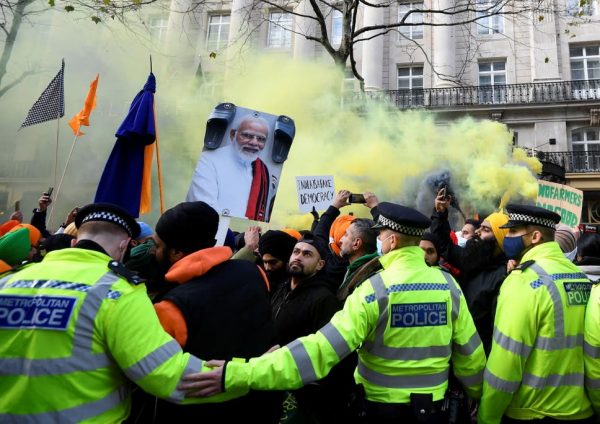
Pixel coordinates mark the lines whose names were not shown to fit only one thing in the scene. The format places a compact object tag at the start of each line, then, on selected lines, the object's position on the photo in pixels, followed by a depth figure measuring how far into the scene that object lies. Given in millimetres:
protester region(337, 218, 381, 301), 2777
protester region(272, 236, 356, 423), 2275
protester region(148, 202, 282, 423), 1627
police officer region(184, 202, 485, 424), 1777
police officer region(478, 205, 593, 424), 2027
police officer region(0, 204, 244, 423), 1366
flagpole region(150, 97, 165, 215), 3857
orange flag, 6285
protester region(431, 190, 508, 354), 2936
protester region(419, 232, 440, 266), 3139
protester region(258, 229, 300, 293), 3250
